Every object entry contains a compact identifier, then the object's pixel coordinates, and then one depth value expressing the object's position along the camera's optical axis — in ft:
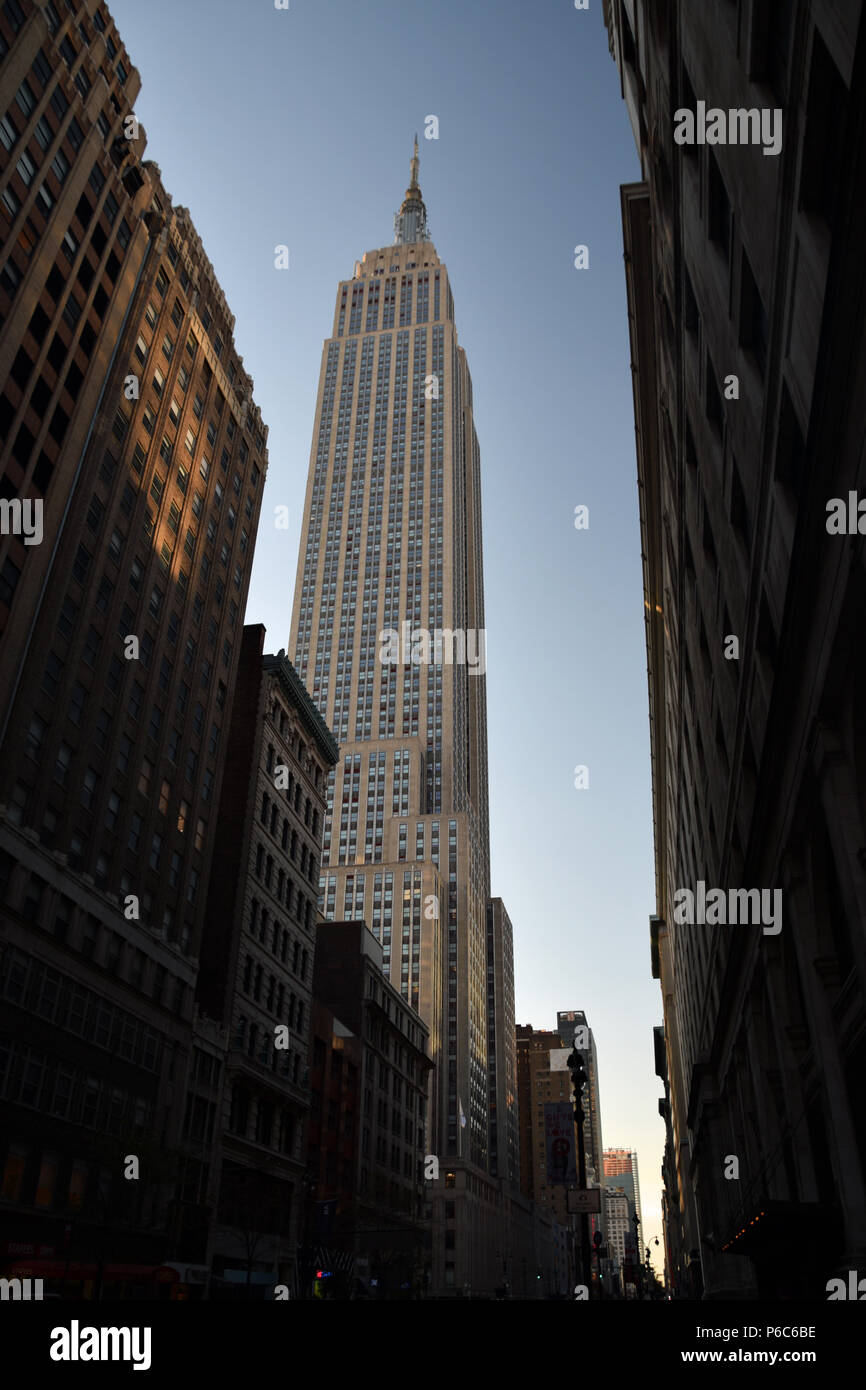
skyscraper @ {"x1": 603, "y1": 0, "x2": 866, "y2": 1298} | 44.52
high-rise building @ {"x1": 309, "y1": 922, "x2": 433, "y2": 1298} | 226.79
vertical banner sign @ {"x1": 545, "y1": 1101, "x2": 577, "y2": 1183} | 76.79
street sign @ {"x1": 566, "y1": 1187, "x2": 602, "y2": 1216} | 77.05
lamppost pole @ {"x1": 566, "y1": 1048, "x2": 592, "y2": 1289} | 83.52
